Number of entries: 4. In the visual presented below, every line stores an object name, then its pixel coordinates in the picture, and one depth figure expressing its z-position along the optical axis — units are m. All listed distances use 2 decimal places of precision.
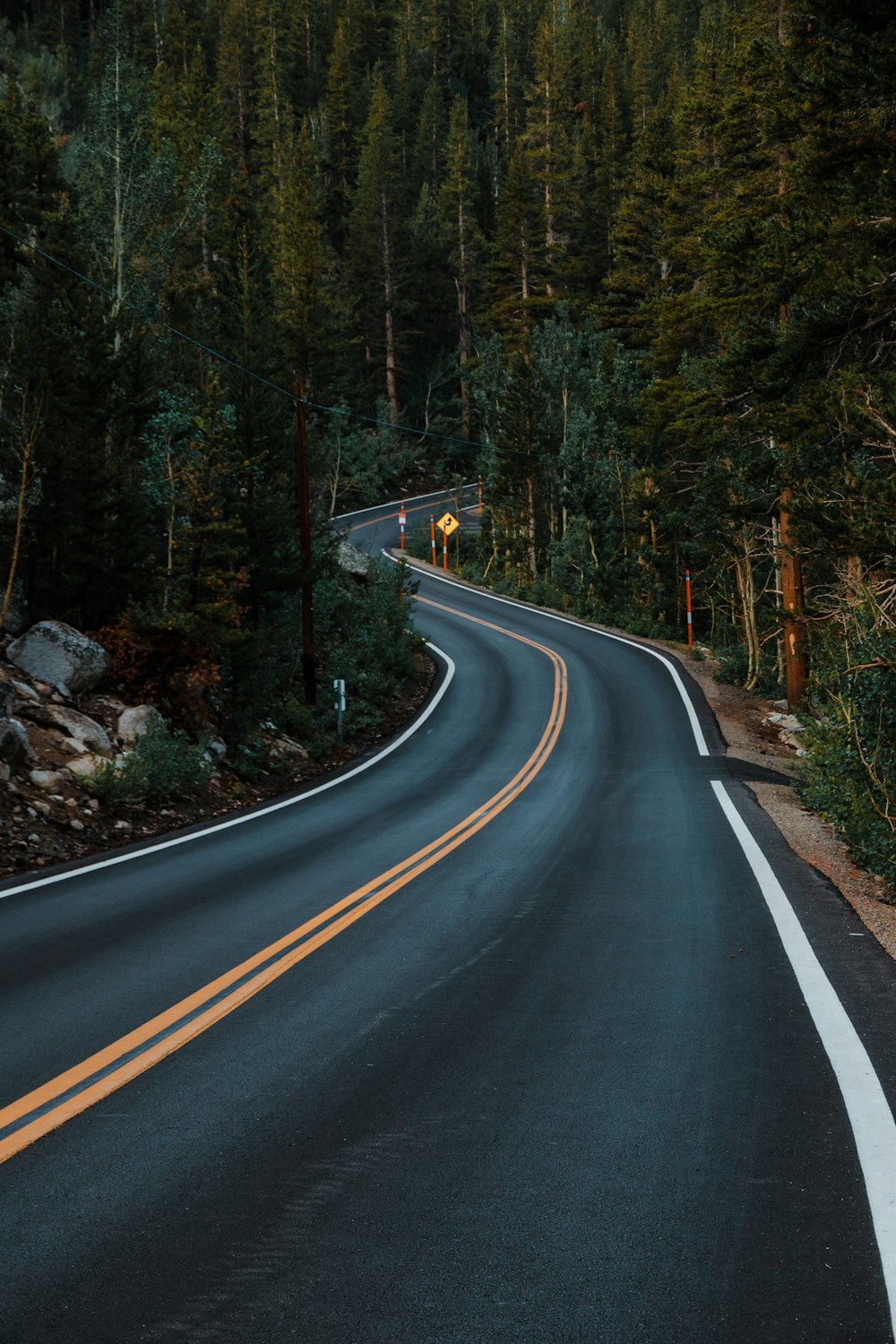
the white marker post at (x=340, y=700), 21.98
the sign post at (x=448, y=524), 49.88
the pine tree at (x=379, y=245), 67.44
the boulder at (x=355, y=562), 33.38
